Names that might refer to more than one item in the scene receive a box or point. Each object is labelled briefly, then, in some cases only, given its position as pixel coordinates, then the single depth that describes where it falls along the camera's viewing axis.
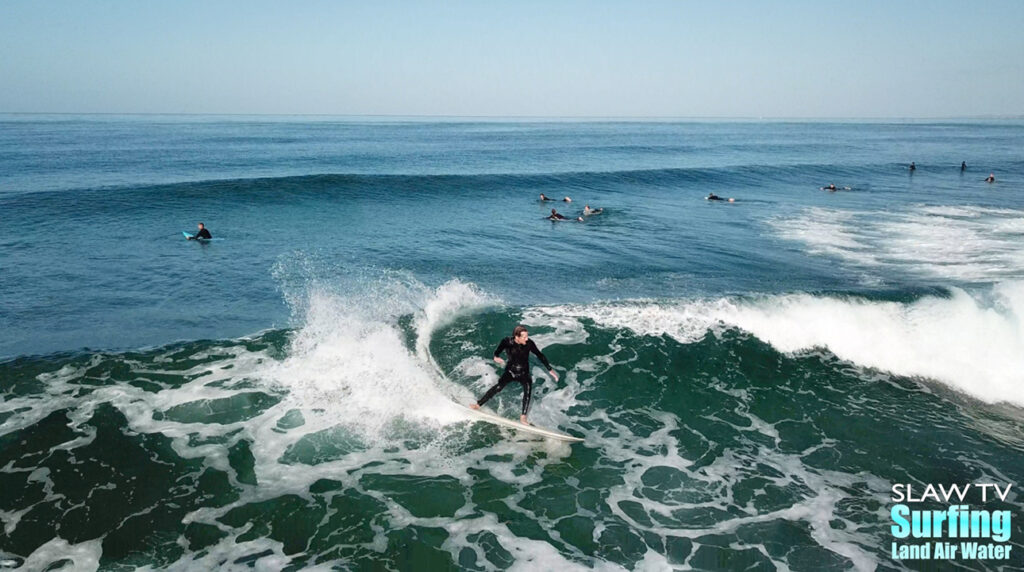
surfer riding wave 10.31
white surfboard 10.23
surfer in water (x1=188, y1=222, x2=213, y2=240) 23.98
